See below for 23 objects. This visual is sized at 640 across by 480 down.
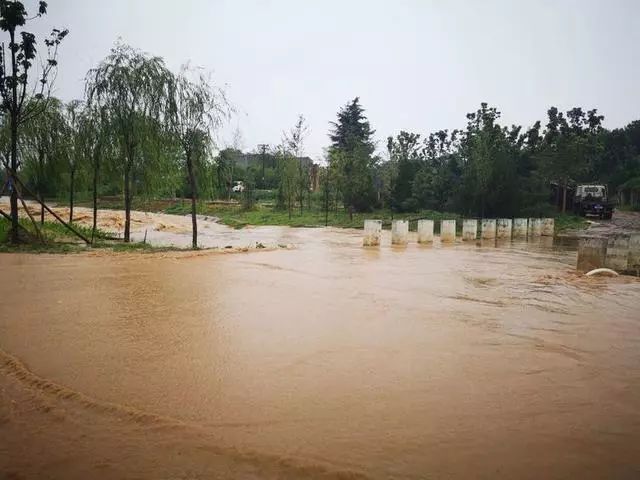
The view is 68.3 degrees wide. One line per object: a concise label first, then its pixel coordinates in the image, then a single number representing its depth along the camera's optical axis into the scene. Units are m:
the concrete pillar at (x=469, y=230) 19.89
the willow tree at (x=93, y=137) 15.82
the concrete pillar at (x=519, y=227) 22.45
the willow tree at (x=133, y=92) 14.95
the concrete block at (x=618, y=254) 11.41
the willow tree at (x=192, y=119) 15.27
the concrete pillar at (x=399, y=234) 17.38
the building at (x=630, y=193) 42.38
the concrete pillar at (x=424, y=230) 17.80
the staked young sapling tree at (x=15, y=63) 12.70
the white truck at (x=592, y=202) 32.44
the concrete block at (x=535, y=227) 23.22
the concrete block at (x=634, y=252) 11.49
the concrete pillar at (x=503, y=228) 21.69
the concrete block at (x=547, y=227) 23.80
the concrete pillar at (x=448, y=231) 18.88
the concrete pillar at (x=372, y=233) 16.44
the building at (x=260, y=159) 63.91
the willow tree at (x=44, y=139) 20.05
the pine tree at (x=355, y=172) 32.47
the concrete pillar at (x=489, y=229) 20.53
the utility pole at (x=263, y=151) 60.78
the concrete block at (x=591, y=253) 11.12
